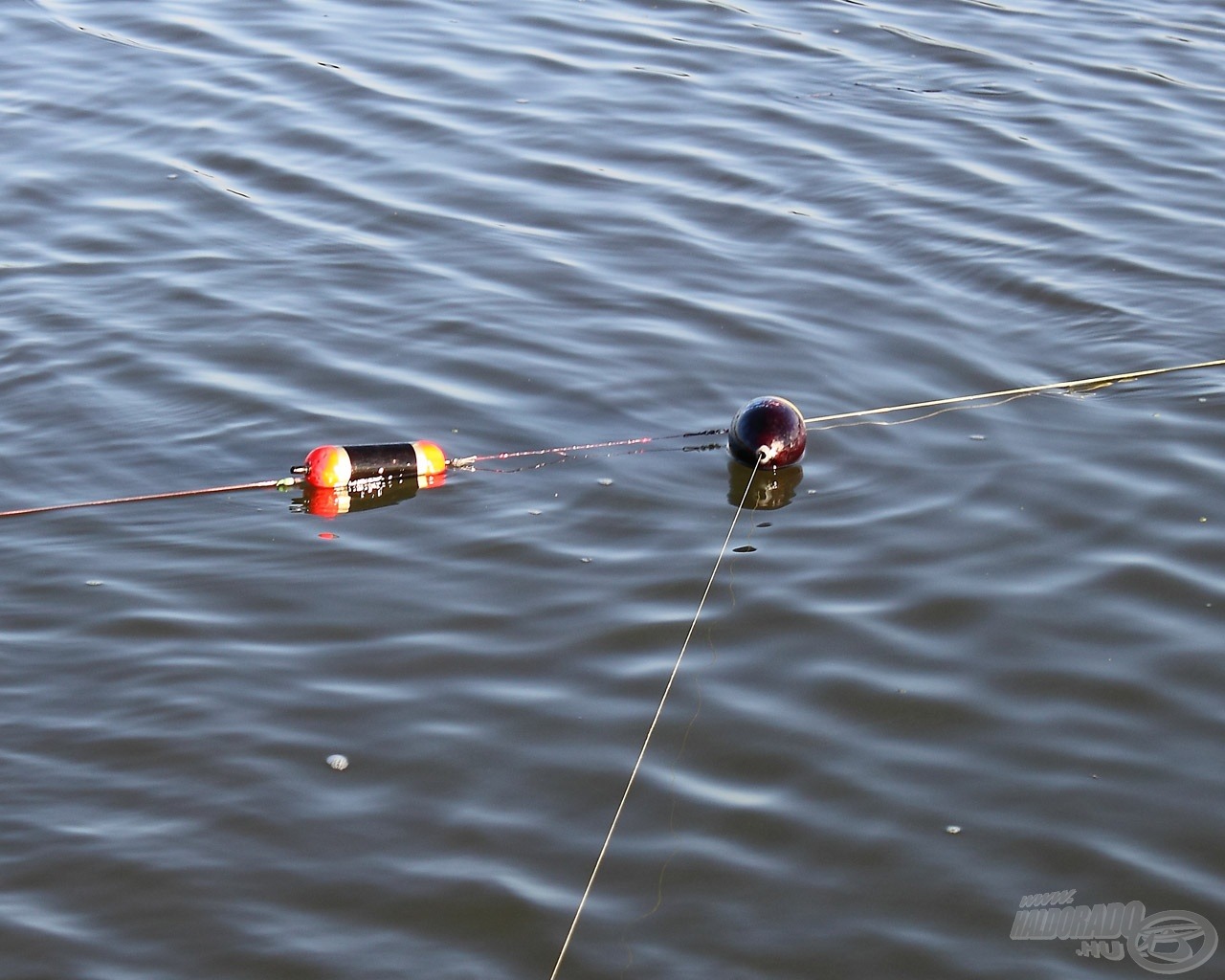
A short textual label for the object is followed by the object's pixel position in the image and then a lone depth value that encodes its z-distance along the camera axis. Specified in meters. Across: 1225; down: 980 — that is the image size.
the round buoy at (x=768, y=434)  6.28
